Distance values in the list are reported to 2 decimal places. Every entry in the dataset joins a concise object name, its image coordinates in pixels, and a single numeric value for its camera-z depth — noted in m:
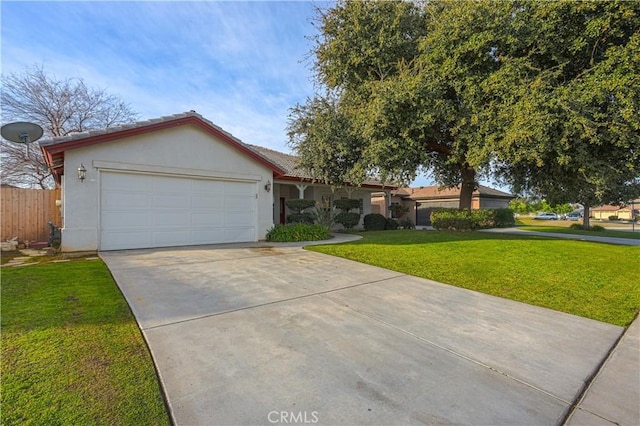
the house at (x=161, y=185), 7.80
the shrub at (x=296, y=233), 11.07
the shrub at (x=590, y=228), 23.73
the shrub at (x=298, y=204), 14.79
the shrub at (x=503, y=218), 22.77
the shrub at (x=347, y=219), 16.33
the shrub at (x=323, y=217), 14.26
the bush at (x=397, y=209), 20.56
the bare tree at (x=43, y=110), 15.88
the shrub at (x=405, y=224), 19.58
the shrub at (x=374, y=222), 17.48
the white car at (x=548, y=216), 51.97
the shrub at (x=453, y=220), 14.57
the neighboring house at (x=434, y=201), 27.66
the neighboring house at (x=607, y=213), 57.75
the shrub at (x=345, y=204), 16.61
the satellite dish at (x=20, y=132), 6.54
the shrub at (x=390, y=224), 18.22
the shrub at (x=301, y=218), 14.74
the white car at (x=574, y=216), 52.31
